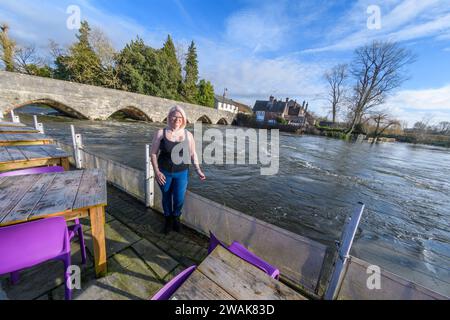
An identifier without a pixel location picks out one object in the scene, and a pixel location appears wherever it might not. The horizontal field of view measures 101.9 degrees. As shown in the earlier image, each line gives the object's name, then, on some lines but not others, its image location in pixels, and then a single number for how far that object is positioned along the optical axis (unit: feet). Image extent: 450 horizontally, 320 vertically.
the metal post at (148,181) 10.13
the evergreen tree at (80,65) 84.19
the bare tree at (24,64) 87.56
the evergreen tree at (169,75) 103.91
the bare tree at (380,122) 104.99
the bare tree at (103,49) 89.10
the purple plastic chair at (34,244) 4.31
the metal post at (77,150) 15.16
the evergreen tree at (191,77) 132.41
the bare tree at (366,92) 99.45
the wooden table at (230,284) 3.46
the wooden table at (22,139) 10.52
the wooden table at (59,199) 4.58
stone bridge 41.65
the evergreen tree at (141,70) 91.56
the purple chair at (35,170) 8.04
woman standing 7.97
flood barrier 5.09
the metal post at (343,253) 5.04
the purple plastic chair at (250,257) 4.99
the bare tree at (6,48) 75.25
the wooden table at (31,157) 8.04
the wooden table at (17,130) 12.27
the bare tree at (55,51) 91.61
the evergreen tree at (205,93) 145.71
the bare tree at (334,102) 128.26
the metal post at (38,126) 16.45
